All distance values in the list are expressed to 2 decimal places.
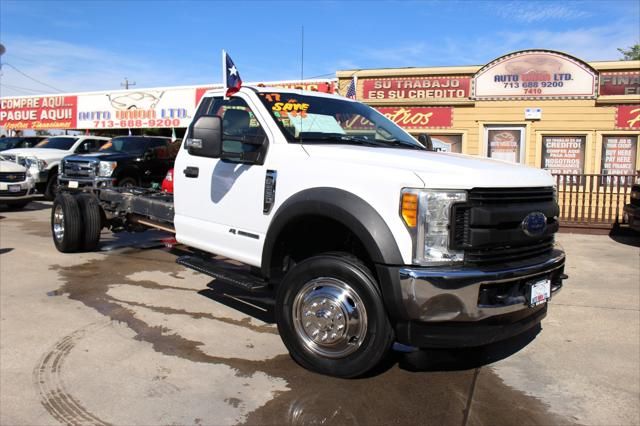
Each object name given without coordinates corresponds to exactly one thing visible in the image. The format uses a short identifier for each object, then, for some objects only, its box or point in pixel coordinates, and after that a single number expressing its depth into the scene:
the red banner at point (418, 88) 13.97
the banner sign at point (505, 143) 13.78
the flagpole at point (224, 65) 4.43
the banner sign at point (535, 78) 13.01
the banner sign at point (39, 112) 23.83
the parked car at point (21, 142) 16.65
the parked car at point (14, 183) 12.27
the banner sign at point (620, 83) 12.81
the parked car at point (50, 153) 13.71
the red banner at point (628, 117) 12.82
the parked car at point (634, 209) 9.35
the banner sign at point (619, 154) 13.05
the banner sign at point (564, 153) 13.40
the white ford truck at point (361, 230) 3.11
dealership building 12.91
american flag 7.07
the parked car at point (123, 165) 10.33
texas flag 4.50
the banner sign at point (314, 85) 15.94
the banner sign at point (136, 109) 20.45
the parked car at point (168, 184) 6.65
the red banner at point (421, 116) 14.23
